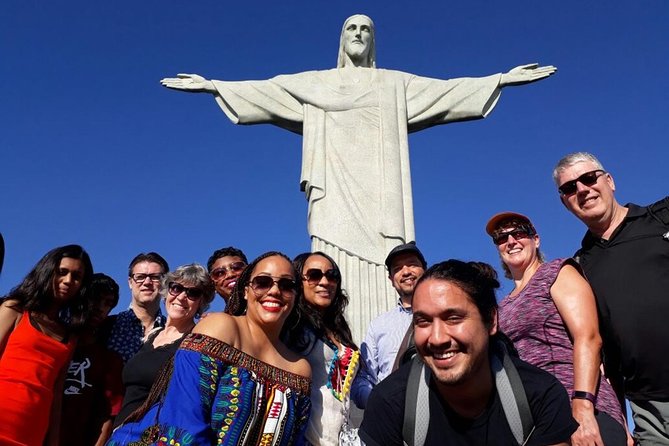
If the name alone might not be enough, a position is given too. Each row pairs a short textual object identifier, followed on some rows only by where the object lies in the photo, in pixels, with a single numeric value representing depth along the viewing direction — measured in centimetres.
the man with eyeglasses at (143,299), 430
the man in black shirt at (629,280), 271
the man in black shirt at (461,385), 209
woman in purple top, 245
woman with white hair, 329
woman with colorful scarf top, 298
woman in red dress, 328
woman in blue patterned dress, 243
